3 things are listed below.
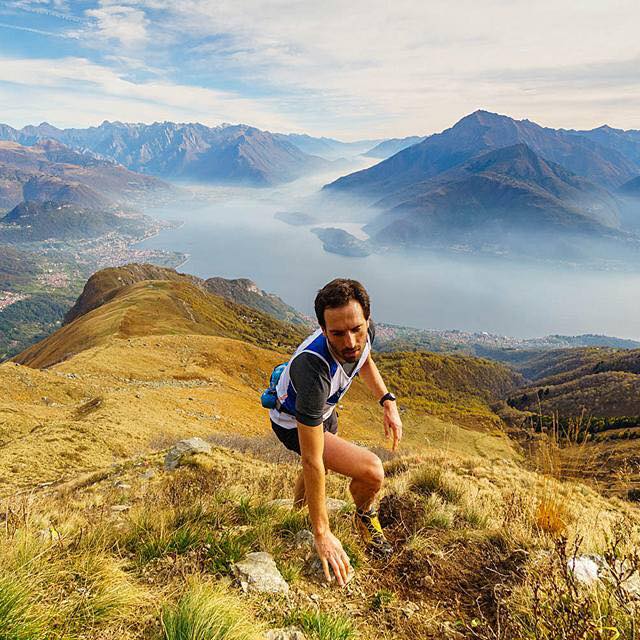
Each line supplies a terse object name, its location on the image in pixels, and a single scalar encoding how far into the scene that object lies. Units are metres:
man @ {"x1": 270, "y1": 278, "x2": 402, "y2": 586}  2.97
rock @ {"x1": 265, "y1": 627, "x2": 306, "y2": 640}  2.59
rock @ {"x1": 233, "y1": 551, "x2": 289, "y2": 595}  3.09
